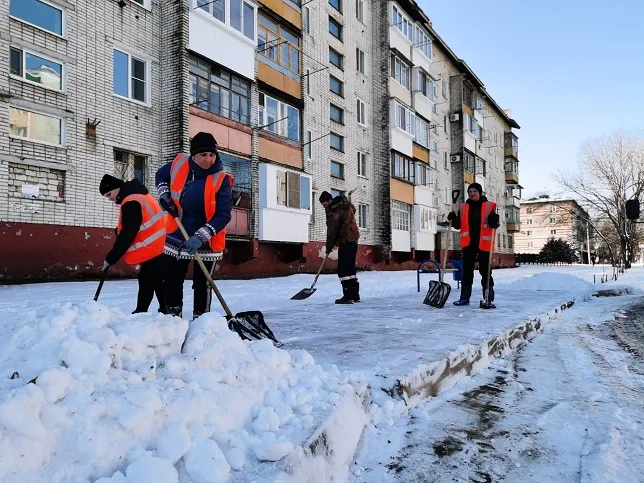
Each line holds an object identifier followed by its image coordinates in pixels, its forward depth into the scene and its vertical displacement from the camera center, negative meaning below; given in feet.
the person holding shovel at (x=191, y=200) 13.23 +1.54
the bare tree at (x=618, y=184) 118.93 +17.20
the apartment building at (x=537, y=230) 250.94 +13.11
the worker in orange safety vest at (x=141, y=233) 13.42 +0.68
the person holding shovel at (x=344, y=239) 25.50 +0.84
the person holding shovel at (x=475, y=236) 23.72 +0.87
